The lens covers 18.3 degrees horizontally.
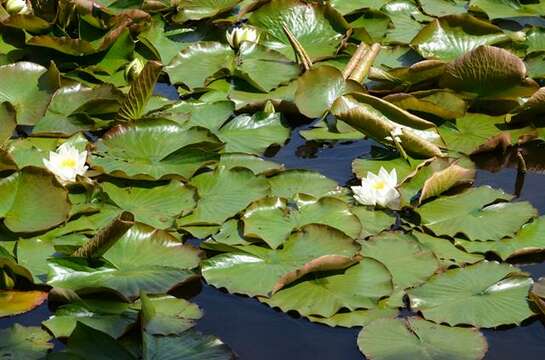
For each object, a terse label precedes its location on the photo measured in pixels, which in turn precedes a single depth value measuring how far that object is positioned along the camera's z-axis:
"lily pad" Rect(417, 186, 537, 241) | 6.20
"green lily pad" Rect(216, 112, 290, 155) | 7.45
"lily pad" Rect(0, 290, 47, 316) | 5.39
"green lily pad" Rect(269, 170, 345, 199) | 6.67
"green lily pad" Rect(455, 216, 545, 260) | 5.95
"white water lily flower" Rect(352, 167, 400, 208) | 6.45
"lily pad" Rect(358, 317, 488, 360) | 4.98
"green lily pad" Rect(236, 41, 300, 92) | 8.38
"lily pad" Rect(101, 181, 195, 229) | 6.31
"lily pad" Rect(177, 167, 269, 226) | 6.37
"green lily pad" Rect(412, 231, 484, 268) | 5.89
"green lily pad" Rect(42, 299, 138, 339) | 5.16
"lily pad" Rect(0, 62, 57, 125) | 7.62
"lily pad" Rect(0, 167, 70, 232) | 6.04
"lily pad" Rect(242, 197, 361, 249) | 6.11
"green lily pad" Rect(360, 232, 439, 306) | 5.69
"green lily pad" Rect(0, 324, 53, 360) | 5.00
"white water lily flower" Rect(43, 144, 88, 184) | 6.44
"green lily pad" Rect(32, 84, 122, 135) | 7.56
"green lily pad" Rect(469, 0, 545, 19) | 9.84
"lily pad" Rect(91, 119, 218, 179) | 6.77
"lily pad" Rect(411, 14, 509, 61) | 8.90
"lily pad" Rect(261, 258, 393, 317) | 5.44
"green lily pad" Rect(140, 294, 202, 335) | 5.05
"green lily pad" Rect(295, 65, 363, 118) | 7.87
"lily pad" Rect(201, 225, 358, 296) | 5.63
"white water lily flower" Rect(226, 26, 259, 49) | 8.84
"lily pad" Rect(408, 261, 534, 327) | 5.32
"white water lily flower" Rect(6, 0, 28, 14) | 9.15
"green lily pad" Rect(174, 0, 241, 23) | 9.64
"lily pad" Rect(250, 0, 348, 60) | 9.31
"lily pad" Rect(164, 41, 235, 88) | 8.51
